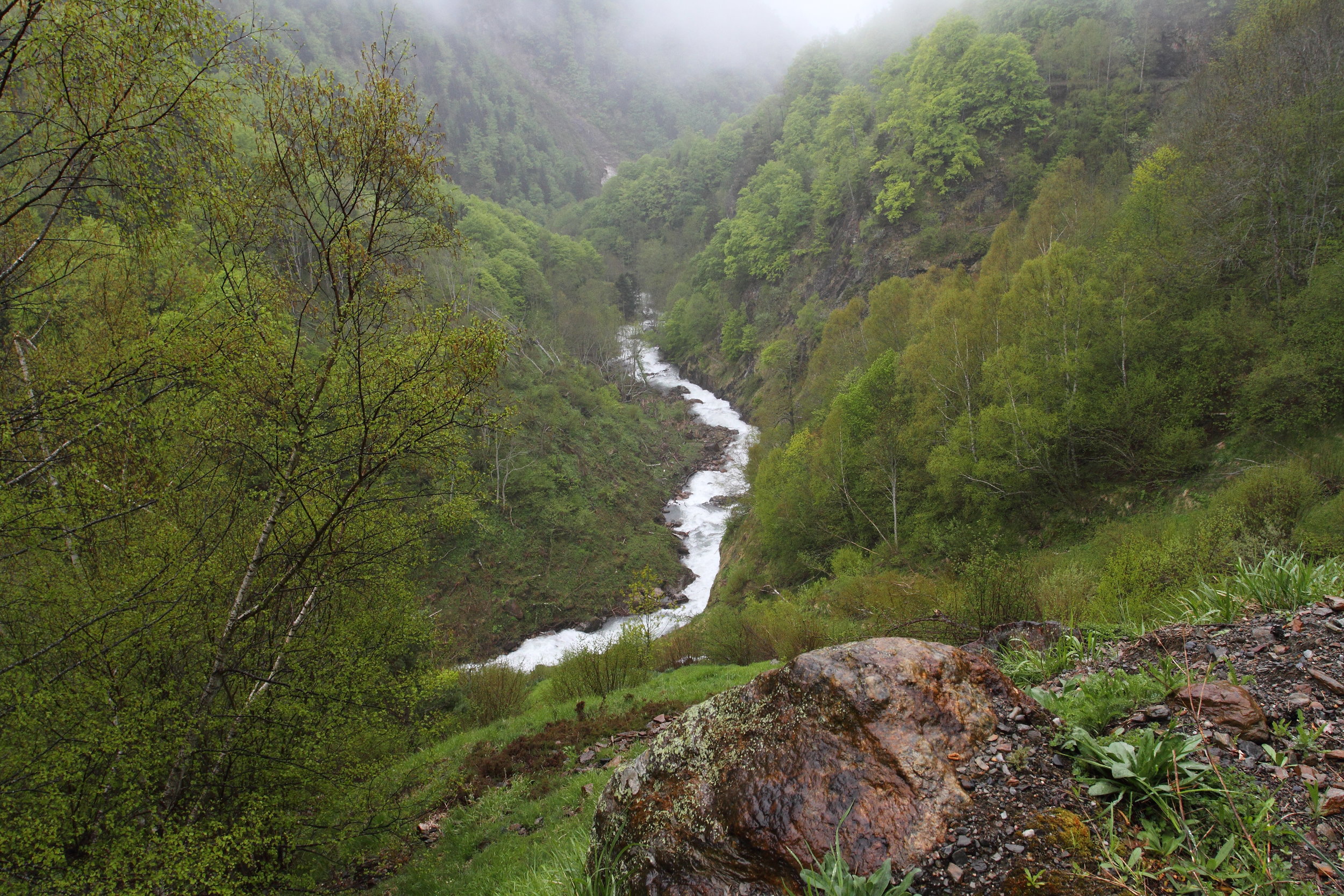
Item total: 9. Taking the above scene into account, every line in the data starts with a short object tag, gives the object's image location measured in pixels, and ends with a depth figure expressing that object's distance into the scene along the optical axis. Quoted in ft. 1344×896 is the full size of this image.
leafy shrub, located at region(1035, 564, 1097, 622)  28.27
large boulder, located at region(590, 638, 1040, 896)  11.18
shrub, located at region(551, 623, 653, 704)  44.68
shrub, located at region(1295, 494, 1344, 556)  30.76
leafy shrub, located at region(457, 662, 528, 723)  46.68
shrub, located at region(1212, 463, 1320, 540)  37.81
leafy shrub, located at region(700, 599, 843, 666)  45.32
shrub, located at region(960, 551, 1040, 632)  26.89
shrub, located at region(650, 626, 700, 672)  59.98
